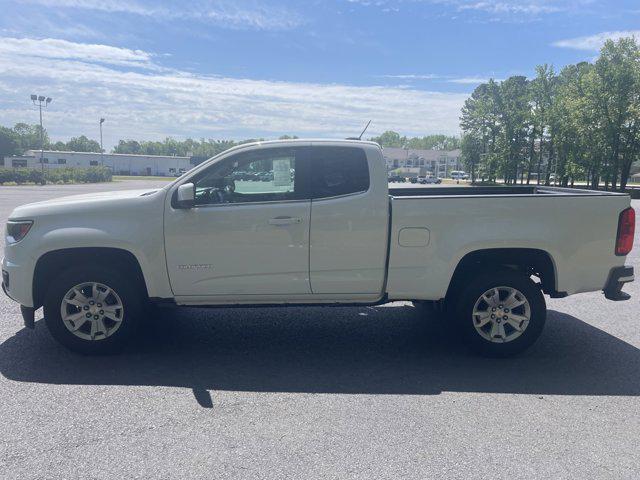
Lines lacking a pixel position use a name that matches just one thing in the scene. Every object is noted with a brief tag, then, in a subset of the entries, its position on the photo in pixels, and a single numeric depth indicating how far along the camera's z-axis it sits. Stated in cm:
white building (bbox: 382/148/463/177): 11906
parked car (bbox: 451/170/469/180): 9750
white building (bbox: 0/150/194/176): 9225
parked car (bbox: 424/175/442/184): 7419
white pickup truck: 463
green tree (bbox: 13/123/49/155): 13638
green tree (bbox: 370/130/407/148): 18438
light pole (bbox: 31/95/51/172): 5147
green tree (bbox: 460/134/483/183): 6925
